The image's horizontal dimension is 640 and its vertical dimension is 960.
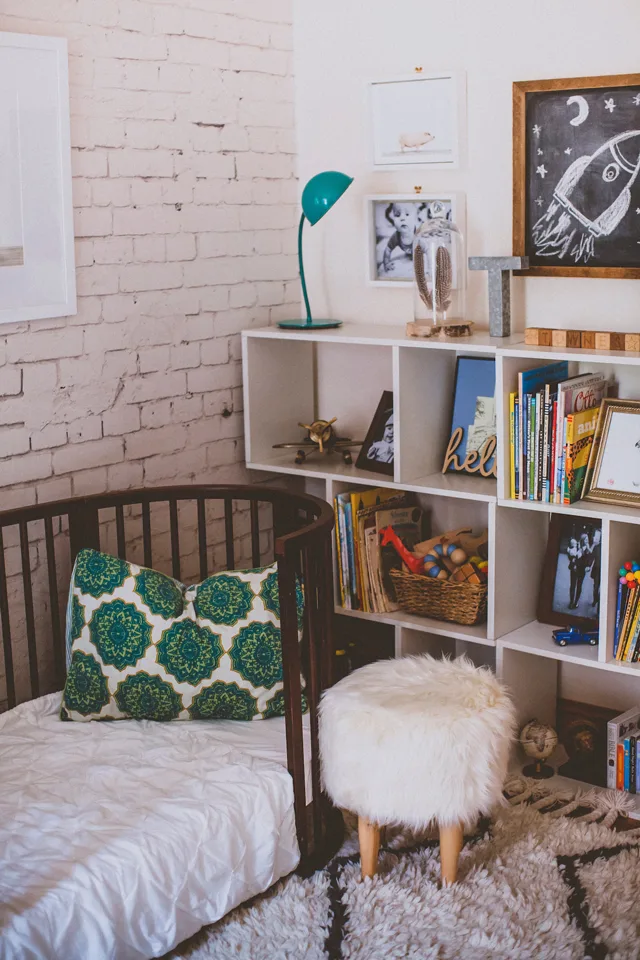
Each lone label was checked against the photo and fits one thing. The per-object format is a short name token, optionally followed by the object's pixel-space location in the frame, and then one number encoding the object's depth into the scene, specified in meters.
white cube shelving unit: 2.53
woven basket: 2.70
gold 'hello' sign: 2.78
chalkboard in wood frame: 2.53
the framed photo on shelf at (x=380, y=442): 2.92
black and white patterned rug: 2.07
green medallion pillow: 2.39
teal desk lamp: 2.79
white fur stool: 2.09
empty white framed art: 2.41
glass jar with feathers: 2.77
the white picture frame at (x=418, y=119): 2.80
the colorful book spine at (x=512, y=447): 2.56
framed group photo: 2.70
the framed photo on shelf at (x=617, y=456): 2.47
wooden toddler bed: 1.91
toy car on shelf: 2.60
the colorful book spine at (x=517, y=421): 2.55
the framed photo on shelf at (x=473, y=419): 2.79
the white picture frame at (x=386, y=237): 2.91
